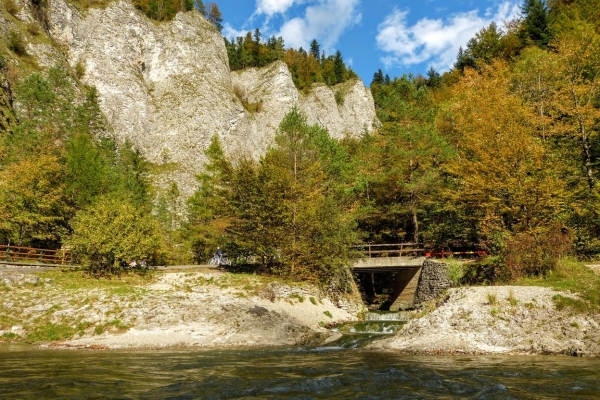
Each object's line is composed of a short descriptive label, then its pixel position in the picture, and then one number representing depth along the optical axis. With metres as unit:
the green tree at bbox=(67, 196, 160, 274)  25.92
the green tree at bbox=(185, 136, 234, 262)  33.00
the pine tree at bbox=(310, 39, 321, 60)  131.79
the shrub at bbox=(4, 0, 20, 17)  65.06
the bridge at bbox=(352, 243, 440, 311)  30.20
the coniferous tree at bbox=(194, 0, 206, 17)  101.87
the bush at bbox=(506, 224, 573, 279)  19.39
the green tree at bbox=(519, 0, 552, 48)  49.90
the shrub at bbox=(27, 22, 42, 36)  65.69
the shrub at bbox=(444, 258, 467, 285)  25.36
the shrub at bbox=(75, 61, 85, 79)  70.69
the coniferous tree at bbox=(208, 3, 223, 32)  104.60
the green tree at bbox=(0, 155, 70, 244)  32.06
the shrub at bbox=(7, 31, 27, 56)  59.80
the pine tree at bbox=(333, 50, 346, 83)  115.19
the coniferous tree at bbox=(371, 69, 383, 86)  136.25
